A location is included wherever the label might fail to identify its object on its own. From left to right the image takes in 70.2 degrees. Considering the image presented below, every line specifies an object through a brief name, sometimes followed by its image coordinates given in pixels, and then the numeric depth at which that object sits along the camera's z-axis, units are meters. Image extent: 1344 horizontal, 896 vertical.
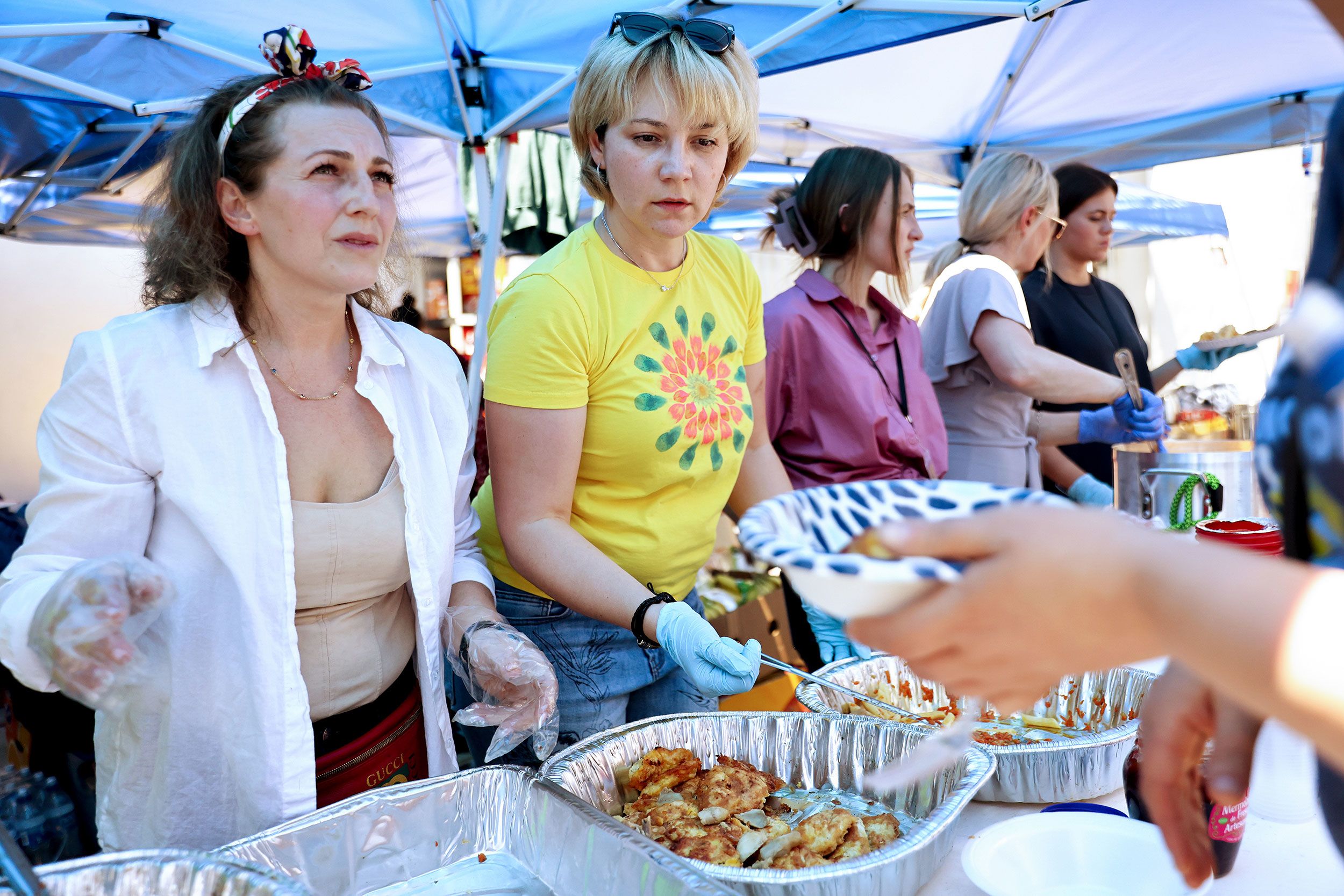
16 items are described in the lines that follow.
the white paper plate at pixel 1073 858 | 1.21
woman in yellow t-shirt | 1.71
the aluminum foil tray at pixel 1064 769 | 1.48
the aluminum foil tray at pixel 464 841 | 1.29
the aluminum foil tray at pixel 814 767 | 1.24
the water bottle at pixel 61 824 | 2.78
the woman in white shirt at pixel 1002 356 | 3.02
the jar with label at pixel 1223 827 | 1.19
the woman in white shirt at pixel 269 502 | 1.42
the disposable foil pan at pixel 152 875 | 1.15
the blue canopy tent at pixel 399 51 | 3.33
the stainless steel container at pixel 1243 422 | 5.97
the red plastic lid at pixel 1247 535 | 2.01
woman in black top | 3.57
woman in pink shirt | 2.63
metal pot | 2.56
